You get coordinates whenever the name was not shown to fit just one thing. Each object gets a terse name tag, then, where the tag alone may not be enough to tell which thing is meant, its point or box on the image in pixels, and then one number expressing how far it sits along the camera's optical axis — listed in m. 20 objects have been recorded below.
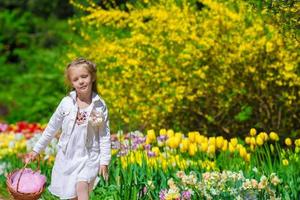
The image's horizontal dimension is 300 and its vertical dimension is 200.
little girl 6.12
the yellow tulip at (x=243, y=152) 7.33
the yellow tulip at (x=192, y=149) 7.43
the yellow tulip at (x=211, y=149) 7.35
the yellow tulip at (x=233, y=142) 7.40
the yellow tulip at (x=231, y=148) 7.40
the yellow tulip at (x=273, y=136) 7.19
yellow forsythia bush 9.54
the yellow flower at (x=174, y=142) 7.61
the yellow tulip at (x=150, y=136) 7.96
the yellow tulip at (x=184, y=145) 7.53
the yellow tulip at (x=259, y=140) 7.25
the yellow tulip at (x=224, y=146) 7.48
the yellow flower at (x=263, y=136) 7.24
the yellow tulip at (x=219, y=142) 7.44
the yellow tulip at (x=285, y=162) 6.68
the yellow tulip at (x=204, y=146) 7.40
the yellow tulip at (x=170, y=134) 7.97
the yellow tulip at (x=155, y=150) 7.83
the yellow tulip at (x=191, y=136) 7.55
